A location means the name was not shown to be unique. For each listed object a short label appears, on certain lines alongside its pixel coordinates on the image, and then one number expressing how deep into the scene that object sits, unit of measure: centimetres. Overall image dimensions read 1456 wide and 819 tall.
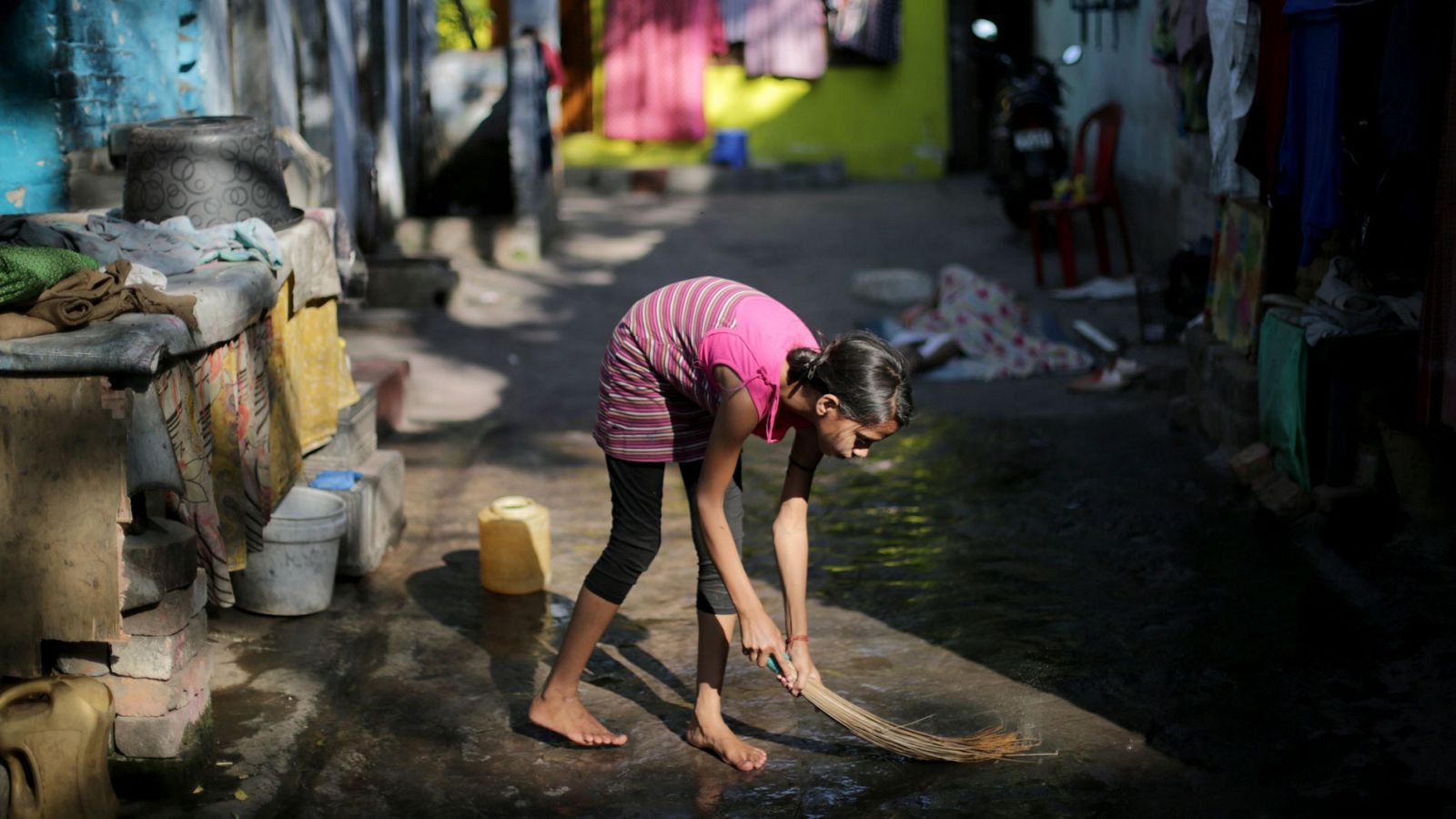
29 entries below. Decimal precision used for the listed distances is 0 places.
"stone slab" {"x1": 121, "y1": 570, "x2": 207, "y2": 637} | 324
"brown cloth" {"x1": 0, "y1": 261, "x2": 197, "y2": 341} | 312
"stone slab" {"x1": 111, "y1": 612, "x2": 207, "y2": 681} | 326
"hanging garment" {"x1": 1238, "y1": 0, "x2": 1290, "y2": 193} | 523
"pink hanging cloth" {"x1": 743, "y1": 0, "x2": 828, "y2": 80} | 1608
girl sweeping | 303
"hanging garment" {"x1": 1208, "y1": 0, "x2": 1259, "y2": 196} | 546
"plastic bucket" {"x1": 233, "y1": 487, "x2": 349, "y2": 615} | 432
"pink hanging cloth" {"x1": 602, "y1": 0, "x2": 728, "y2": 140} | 1614
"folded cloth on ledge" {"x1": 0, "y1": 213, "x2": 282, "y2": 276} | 368
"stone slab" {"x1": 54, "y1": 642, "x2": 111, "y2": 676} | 329
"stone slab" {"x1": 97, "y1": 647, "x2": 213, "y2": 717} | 329
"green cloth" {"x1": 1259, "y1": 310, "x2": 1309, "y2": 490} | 512
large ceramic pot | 425
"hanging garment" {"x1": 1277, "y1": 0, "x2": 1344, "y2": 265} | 484
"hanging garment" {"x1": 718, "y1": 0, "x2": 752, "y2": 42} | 1611
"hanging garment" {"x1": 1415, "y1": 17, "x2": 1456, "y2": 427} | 406
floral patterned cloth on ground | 794
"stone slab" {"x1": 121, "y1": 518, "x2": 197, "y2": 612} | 315
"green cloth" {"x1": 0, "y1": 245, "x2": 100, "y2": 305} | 310
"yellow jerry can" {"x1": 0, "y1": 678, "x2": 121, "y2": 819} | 302
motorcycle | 1135
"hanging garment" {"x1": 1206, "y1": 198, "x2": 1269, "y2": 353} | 577
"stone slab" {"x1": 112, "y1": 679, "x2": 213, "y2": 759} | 330
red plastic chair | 995
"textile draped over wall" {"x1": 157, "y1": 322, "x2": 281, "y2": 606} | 343
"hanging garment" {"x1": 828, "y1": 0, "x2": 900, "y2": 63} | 1598
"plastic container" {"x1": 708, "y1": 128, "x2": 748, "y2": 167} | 1614
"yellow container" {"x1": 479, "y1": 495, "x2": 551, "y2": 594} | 463
